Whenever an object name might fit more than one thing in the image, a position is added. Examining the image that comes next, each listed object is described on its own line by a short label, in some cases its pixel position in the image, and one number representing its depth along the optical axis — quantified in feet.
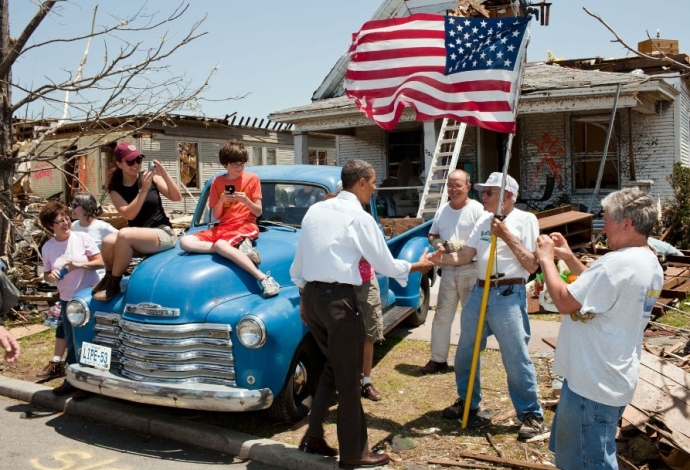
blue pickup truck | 15.21
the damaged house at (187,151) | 77.15
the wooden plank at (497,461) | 13.42
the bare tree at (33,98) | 29.53
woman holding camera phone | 17.61
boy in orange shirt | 17.07
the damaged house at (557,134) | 44.98
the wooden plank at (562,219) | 36.70
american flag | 16.66
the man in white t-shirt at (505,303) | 15.34
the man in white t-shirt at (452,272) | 20.34
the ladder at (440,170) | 45.39
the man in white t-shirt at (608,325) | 10.03
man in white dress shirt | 13.44
